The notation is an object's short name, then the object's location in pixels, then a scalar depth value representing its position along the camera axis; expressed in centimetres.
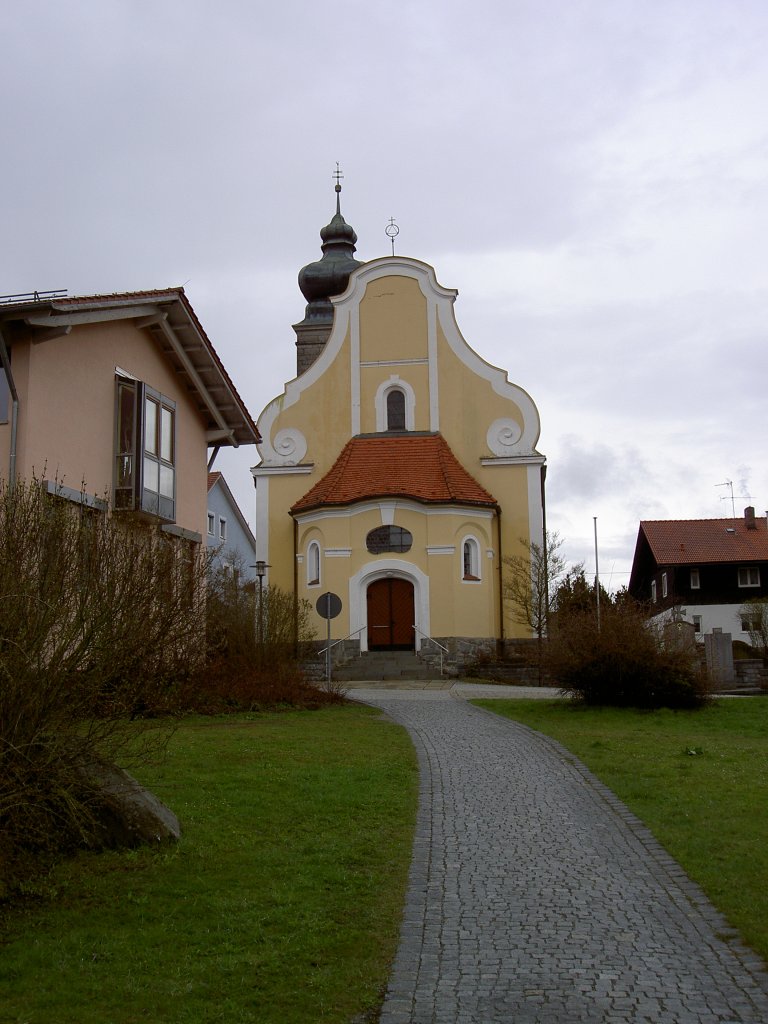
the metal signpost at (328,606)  2452
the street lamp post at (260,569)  2795
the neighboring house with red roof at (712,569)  5225
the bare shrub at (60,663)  690
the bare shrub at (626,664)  2017
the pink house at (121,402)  1767
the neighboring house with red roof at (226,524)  5203
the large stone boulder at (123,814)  786
